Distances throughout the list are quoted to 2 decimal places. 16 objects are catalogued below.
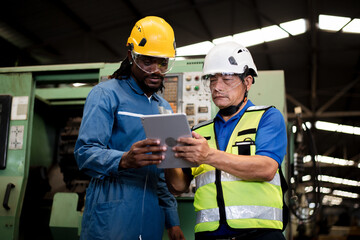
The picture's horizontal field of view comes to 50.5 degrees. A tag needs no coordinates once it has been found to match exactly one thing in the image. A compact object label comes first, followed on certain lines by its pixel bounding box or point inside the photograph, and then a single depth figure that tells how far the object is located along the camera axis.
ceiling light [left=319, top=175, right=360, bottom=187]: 15.27
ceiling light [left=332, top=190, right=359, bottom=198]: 17.49
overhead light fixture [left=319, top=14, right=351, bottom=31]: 7.76
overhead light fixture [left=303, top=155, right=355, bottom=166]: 13.73
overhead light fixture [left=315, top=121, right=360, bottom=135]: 11.36
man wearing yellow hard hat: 1.83
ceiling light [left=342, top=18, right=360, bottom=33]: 7.67
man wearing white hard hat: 1.55
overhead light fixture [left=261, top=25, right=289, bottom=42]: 8.27
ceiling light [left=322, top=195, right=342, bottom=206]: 19.21
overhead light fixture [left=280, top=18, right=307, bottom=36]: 8.07
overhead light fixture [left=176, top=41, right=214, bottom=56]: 8.49
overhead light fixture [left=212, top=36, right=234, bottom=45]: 8.39
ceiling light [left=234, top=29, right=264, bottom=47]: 8.38
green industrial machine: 2.77
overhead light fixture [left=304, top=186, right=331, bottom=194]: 16.91
